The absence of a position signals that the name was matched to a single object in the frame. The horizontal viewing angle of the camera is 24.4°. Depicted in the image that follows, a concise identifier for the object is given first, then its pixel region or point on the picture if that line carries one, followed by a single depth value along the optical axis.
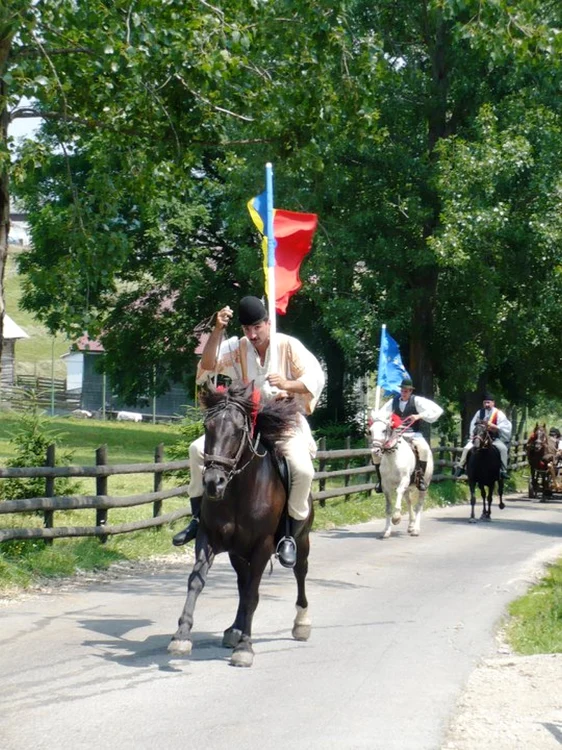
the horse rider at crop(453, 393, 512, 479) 25.70
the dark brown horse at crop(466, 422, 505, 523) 25.73
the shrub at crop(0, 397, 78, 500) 18.14
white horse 21.27
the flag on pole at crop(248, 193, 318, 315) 12.26
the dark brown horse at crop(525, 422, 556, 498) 36.69
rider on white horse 21.33
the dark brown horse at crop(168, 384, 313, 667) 8.70
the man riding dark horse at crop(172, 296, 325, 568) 9.57
